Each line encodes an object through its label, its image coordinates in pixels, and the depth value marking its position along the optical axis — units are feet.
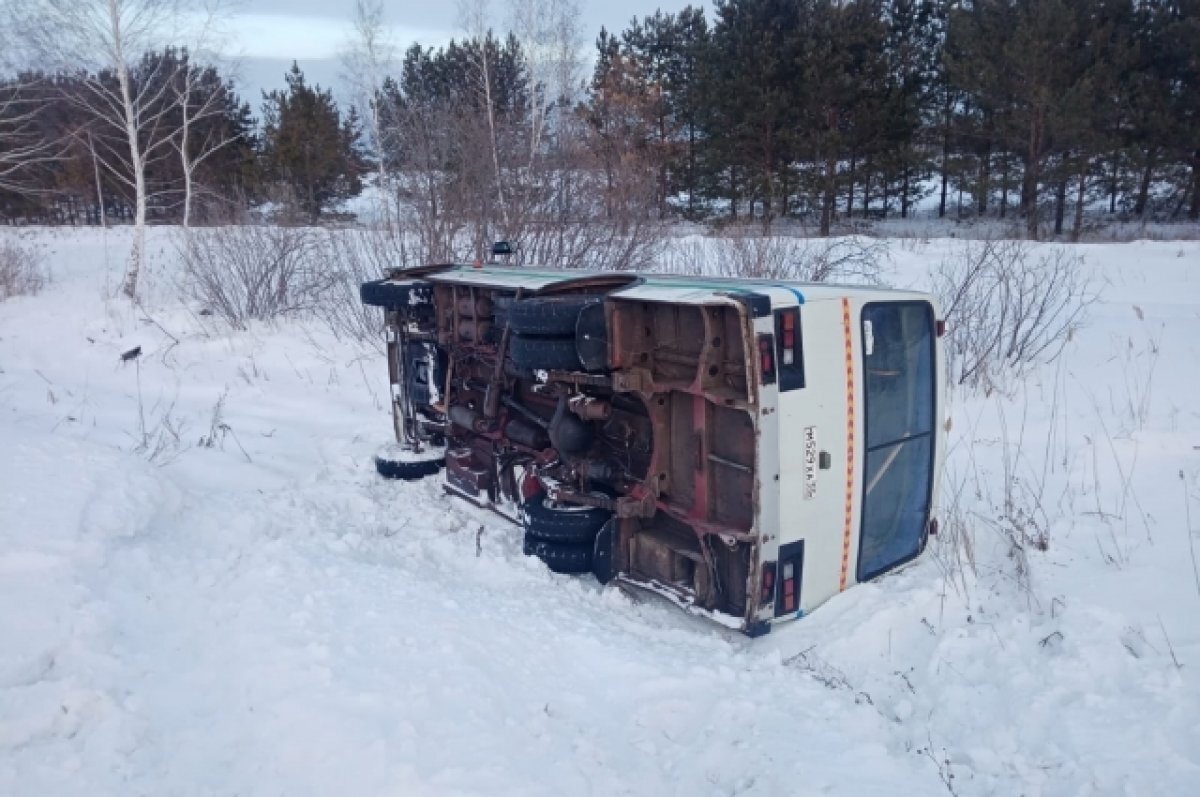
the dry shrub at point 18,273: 57.47
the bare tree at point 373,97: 76.79
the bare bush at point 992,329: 28.60
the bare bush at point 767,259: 37.42
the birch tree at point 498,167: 39.24
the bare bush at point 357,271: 40.32
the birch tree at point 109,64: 58.08
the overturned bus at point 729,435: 12.48
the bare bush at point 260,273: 45.44
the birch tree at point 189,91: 64.80
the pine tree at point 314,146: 96.07
